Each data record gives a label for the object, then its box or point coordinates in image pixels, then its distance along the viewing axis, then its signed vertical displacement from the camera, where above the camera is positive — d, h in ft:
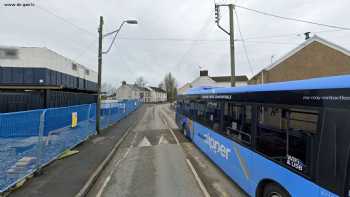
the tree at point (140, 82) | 421.59 +29.19
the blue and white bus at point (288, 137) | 9.60 -2.18
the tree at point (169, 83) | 380.58 +25.10
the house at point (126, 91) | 338.34 +9.97
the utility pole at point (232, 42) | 45.84 +11.36
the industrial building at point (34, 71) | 86.74 +10.54
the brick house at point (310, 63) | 60.03 +10.62
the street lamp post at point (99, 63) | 50.42 +7.69
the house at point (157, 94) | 436.35 +7.74
